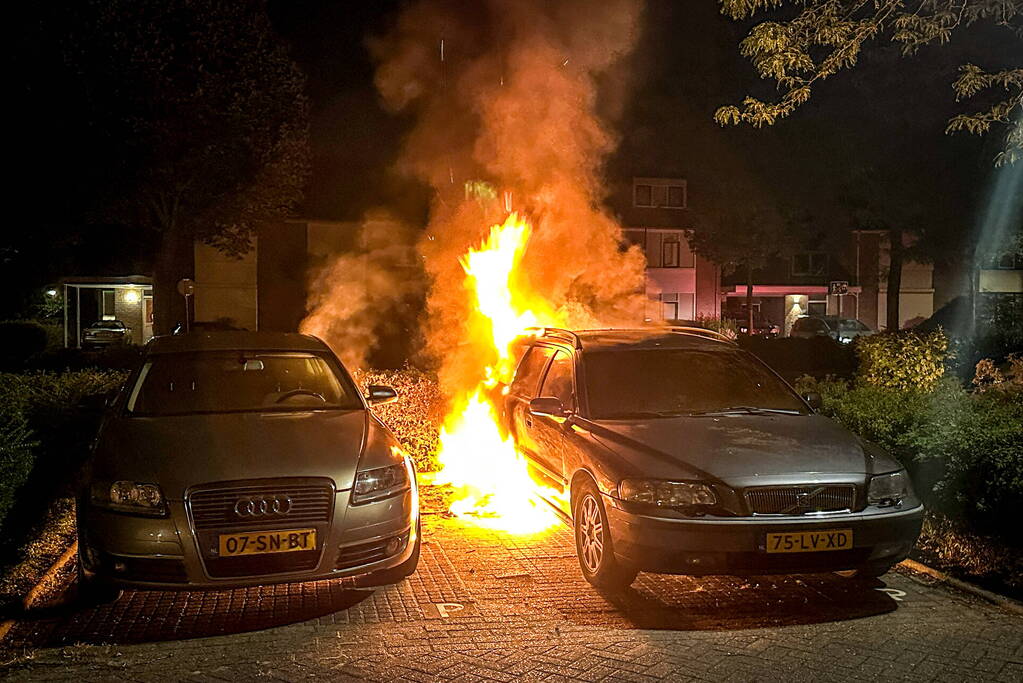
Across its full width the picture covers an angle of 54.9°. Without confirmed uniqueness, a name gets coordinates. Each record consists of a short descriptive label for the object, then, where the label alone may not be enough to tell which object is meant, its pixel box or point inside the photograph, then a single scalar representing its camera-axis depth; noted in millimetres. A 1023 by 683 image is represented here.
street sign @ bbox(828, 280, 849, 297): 38500
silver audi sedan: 5477
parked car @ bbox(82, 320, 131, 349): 39938
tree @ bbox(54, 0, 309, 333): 19688
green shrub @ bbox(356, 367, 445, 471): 10602
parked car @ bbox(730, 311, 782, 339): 48188
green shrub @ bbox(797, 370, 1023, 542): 6555
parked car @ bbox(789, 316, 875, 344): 43906
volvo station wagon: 5660
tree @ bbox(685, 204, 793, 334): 42906
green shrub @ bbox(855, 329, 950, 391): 15578
